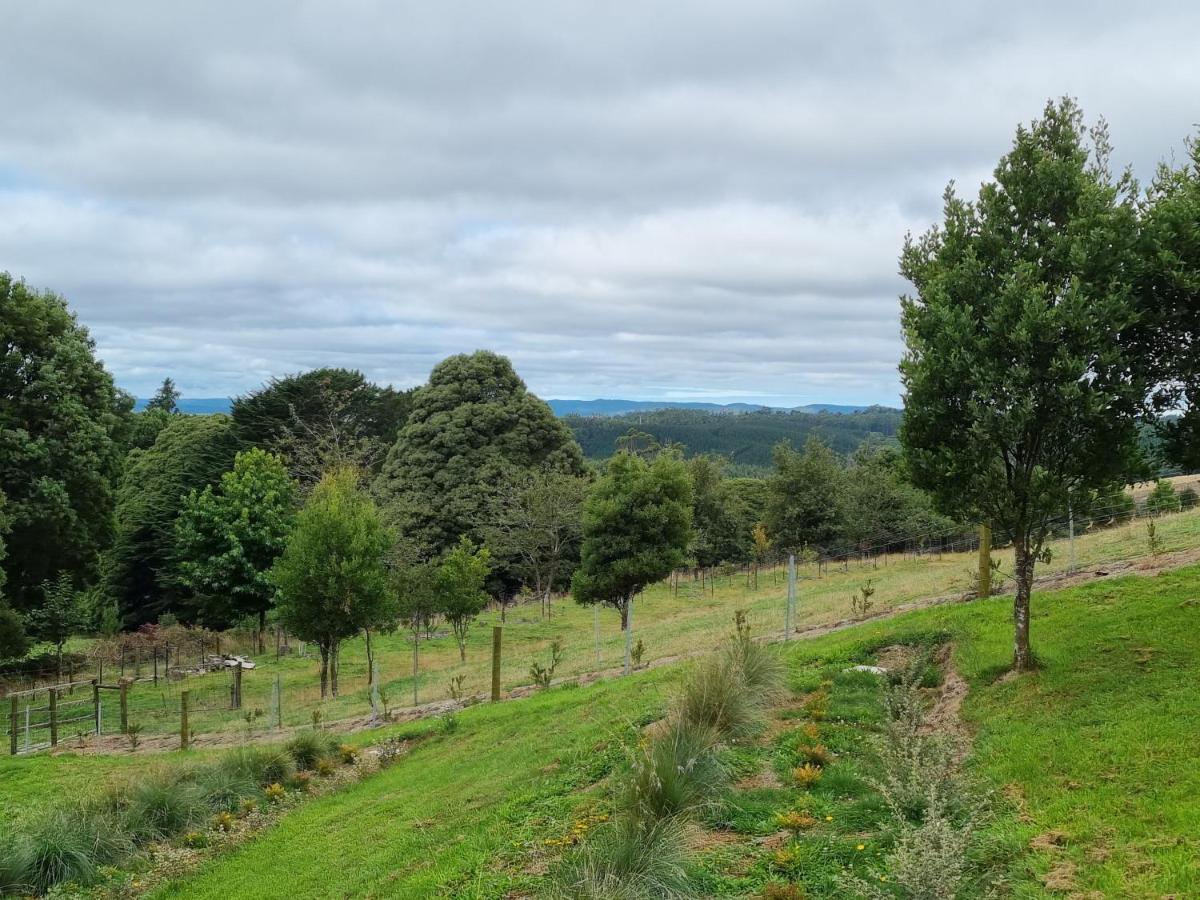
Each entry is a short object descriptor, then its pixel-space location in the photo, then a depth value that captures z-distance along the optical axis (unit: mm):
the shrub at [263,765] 12609
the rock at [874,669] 11312
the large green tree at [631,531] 24953
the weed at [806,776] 7574
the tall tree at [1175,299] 8500
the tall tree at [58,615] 25484
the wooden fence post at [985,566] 14602
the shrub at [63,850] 9547
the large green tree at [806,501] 40594
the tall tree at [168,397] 83662
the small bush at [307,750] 13414
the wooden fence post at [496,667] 15734
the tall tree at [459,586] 24000
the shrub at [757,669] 10008
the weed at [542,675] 15957
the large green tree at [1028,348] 8664
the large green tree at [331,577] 20406
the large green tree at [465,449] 39125
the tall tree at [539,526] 36125
